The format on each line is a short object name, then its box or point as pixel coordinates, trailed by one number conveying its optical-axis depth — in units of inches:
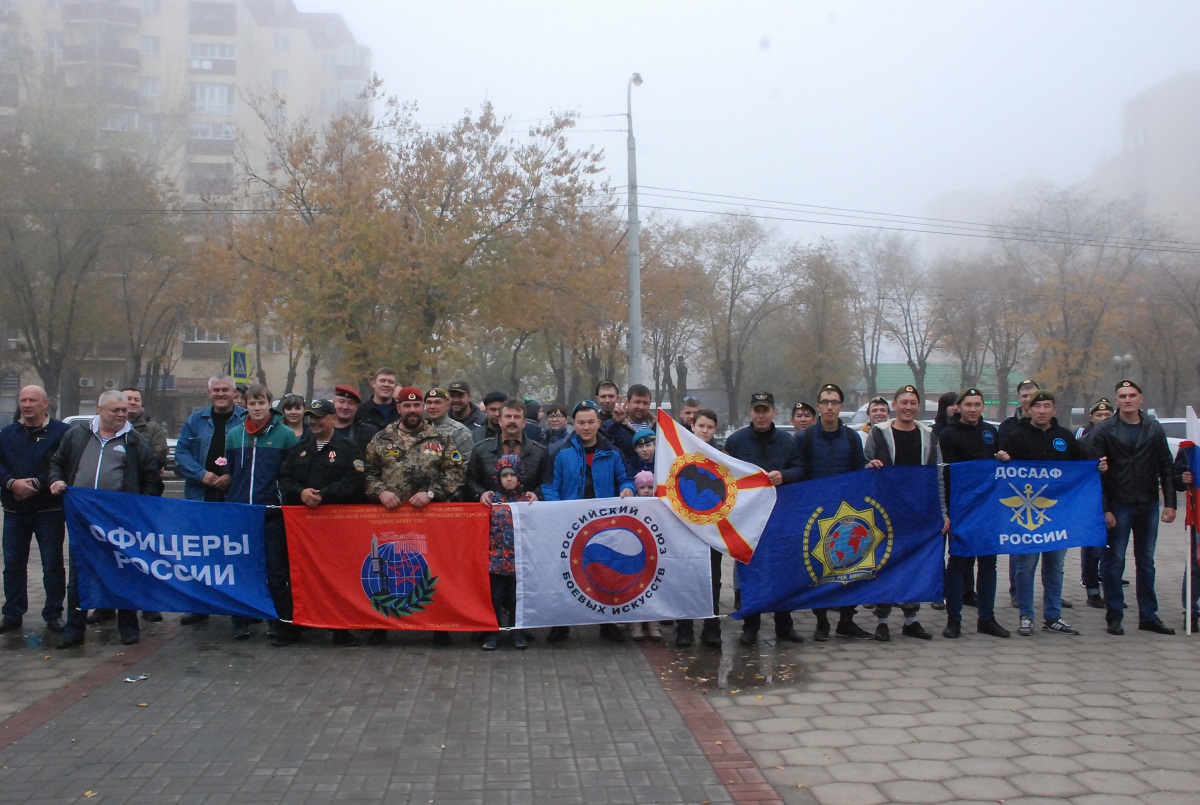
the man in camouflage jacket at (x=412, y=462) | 297.9
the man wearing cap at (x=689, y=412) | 371.6
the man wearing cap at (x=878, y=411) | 376.2
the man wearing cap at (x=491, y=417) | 354.8
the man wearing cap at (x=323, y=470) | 296.2
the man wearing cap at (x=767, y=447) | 303.0
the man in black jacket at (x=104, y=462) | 291.1
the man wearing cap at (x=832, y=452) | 309.0
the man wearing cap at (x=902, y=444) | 317.1
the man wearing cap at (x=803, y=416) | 342.3
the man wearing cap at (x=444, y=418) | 308.5
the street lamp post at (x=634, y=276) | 995.9
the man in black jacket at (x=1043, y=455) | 309.9
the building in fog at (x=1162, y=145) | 3725.4
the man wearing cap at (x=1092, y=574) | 356.5
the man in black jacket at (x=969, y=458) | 308.0
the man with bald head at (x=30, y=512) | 295.7
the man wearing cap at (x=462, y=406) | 384.8
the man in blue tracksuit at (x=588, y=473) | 304.2
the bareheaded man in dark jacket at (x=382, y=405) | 348.8
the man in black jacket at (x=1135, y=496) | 312.0
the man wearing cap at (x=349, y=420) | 319.3
